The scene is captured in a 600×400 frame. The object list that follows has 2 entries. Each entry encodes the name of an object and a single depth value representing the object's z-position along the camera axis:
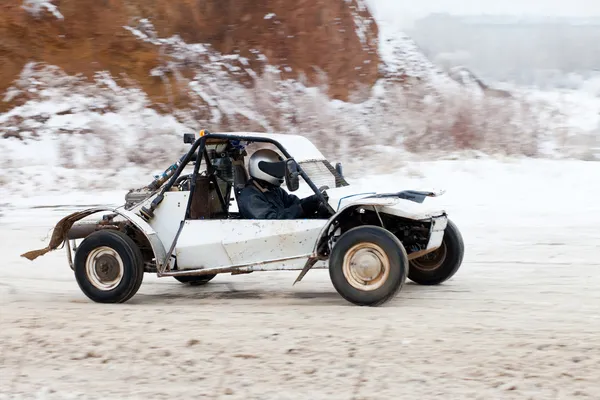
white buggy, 14.56
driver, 15.45
